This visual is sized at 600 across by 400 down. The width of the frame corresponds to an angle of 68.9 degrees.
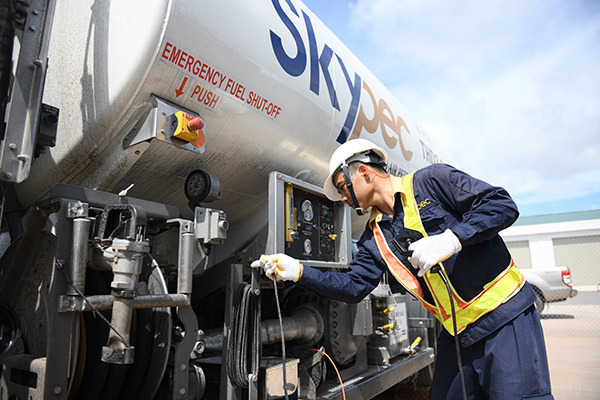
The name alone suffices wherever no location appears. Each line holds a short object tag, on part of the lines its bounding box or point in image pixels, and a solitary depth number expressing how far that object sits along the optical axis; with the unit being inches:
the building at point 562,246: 831.1
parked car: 416.5
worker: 71.5
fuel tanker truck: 58.7
